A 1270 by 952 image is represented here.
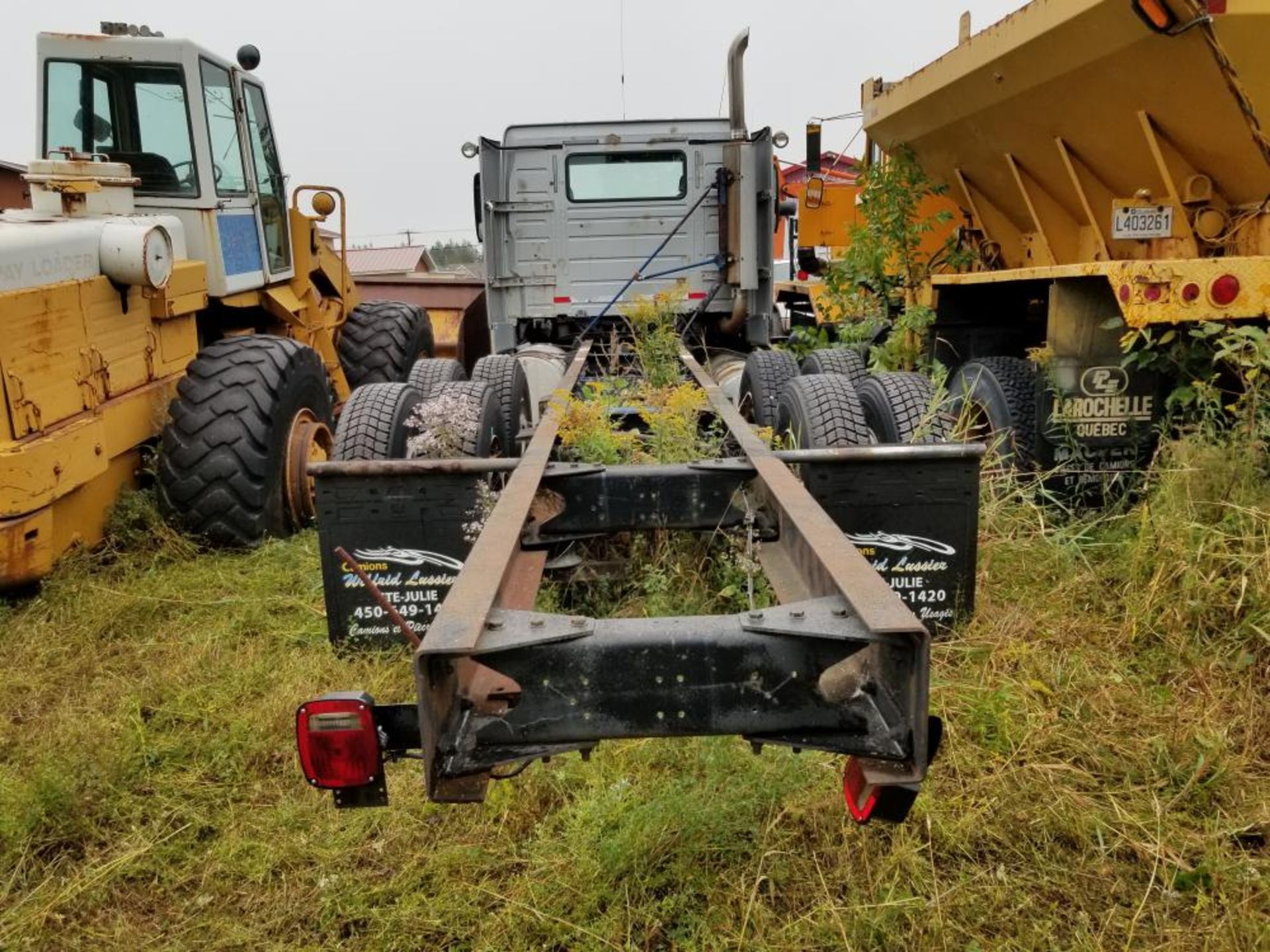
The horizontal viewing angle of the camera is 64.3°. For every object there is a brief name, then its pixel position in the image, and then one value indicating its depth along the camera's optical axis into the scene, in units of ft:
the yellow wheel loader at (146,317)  13.39
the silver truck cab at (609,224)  24.12
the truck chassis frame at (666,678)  5.83
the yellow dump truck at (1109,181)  12.97
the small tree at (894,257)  21.39
